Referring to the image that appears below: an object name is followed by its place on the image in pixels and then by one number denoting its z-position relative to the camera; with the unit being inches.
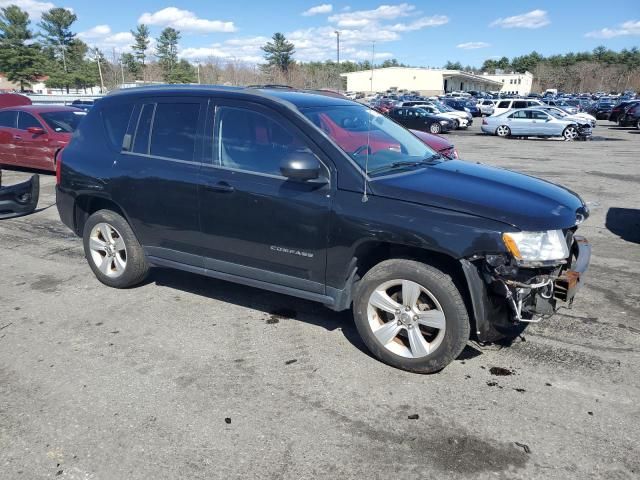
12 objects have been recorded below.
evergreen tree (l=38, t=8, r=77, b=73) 3053.6
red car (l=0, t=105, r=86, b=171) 448.5
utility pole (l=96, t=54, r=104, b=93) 3042.3
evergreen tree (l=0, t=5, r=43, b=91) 2716.5
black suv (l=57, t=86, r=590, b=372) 130.0
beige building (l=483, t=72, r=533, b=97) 4825.3
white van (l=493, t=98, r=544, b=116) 1091.3
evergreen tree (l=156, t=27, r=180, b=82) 3966.5
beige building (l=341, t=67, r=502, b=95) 4195.4
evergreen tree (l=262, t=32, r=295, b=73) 4092.0
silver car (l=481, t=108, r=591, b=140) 930.1
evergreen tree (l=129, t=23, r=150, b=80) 3941.9
